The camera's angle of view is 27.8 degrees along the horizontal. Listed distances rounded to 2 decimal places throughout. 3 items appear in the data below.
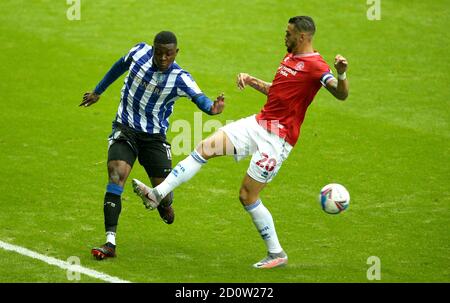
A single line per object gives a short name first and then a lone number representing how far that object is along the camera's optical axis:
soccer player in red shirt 10.09
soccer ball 10.12
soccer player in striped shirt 10.48
